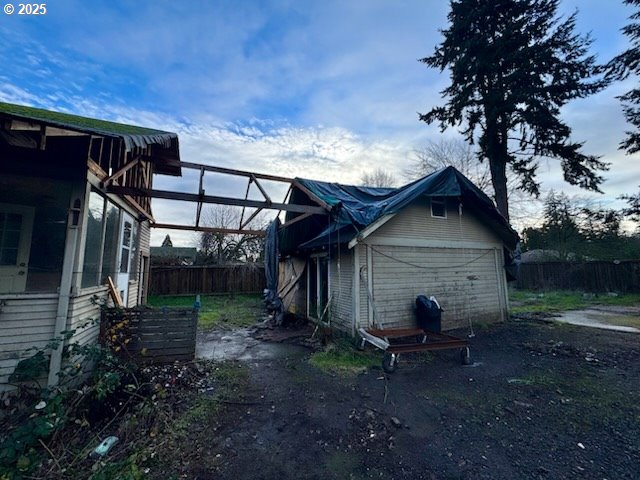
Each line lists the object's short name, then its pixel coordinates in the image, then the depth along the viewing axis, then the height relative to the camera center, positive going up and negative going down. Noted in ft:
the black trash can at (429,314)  22.77 -3.65
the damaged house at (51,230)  11.48 +2.21
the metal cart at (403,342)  16.42 -4.74
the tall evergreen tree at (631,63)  36.37 +28.69
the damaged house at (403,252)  22.21 +1.95
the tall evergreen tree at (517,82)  34.30 +26.02
